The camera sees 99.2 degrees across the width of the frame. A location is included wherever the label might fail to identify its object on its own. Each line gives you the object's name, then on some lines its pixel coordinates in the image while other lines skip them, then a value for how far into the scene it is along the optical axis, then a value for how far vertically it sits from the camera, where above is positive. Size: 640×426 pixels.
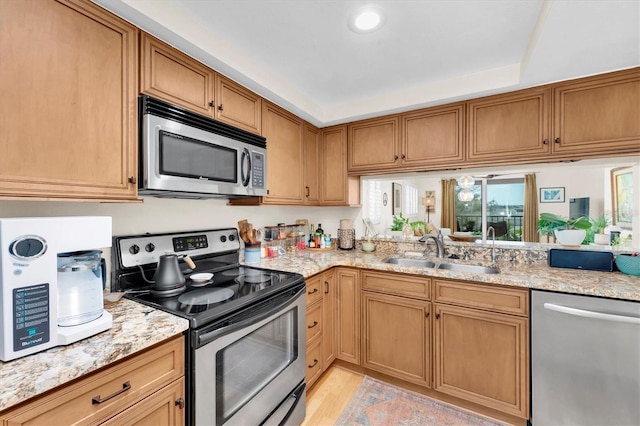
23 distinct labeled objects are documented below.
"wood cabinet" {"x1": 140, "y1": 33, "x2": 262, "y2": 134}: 1.39 +0.76
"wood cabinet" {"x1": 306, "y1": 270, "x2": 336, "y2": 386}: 1.97 -0.86
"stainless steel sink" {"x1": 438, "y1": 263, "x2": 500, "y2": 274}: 2.04 -0.45
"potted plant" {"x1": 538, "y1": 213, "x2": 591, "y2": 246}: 2.12 -0.13
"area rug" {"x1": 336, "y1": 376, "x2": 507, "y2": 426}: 1.76 -1.35
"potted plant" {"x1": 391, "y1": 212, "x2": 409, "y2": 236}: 3.25 -0.15
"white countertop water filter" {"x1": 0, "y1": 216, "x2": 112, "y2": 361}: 0.80 -0.22
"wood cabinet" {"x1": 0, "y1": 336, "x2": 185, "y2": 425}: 0.74 -0.57
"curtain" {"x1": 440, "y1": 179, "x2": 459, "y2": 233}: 3.69 +0.11
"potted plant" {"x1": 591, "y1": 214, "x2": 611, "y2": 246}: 2.25 -0.14
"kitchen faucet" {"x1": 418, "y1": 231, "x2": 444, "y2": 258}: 2.40 -0.25
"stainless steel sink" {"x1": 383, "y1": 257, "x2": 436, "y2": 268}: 2.38 -0.44
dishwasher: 1.42 -0.82
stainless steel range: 1.13 -0.53
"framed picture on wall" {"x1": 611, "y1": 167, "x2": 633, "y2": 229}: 2.15 +0.13
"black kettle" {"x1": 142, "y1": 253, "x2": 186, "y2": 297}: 1.38 -0.33
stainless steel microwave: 1.34 +0.34
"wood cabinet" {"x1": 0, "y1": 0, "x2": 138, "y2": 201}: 0.97 +0.46
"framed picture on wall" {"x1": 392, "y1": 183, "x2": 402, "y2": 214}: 4.08 +0.24
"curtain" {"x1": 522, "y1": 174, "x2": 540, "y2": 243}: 3.36 -0.02
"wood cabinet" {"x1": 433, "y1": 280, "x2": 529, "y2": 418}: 1.67 -0.87
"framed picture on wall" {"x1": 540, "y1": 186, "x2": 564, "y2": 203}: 3.33 +0.22
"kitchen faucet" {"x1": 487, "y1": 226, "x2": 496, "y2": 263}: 2.25 -0.34
